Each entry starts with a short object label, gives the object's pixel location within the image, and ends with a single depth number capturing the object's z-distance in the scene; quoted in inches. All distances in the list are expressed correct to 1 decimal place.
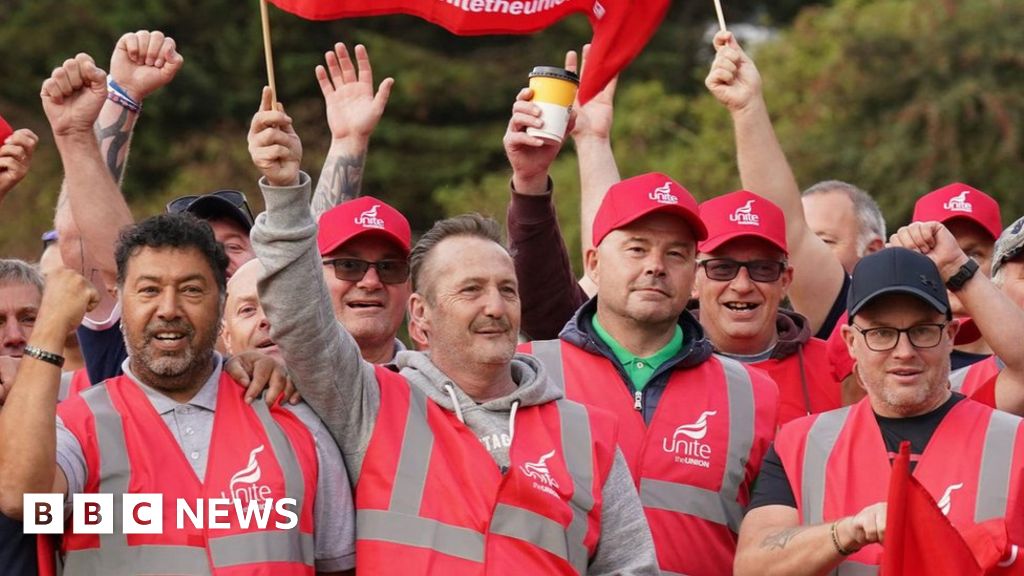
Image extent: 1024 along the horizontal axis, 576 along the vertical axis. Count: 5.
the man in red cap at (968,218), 728.3
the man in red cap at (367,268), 641.0
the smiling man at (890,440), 551.8
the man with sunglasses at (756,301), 666.8
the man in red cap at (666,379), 599.2
